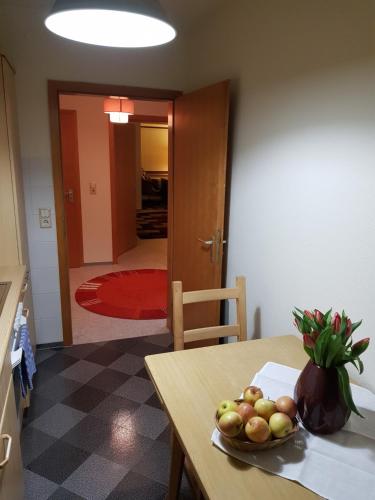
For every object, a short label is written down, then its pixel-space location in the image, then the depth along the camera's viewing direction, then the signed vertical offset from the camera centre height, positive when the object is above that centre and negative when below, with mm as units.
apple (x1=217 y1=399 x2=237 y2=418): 1012 -609
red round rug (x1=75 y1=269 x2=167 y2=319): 3703 -1277
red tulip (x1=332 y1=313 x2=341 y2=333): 1029 -383
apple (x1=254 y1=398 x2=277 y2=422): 1000 -603
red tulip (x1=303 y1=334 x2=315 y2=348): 1052 -440
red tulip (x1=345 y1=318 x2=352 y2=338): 1013 -394
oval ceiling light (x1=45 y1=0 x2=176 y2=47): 1075 +446
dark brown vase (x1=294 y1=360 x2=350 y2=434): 1030 -602
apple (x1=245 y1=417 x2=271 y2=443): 934 -616
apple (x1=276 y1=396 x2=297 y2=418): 1022 -610
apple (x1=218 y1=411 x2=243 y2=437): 949 -613
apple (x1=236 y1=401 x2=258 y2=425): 983 -606
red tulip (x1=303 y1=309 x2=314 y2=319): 1091 -381
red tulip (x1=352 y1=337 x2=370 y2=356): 995 -431
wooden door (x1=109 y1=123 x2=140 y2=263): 5193 -99
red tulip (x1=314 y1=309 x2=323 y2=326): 1075 -386
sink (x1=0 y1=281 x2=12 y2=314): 1739 -561
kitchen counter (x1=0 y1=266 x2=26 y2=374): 1346 -574
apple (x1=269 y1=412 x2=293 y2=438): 959 -619
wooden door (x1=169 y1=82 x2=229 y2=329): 2338 -73
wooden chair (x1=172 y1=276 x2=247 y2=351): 1675 -606
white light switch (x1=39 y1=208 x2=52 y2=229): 2721 -294
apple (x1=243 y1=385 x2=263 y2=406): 1060 -606
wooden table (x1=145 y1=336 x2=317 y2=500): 891 -706
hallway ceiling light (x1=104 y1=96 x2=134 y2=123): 4164 +801
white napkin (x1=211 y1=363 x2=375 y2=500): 896 -708
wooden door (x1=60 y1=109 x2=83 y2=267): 4742 -91
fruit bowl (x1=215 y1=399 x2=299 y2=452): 951 -663
